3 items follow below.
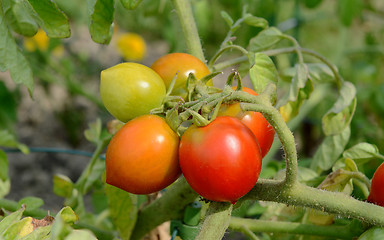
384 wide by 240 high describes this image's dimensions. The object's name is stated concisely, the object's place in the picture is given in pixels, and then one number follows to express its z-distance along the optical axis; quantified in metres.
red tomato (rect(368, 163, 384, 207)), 0.71
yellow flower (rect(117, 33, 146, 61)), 2.52
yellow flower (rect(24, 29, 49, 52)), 2.16
